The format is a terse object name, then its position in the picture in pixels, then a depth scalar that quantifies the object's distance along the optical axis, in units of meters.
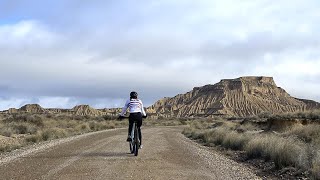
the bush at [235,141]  16.38
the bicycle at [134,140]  11.08
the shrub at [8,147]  14.71
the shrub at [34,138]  19.23
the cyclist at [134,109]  11.23
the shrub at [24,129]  28.33
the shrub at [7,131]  24.24
